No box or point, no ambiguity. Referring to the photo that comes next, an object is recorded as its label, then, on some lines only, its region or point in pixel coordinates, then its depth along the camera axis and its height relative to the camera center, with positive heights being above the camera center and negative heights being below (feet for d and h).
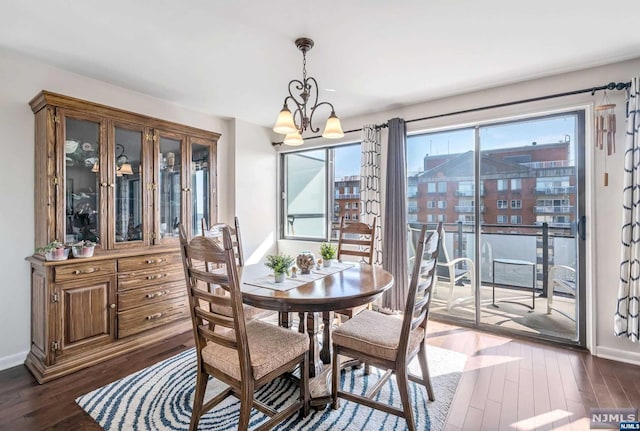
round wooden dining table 5.70 -1.55
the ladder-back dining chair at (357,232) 9.77 -0.62
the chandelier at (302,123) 7.07 +2.16
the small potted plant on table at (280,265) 6.81 -1.15
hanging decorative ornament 8.55 +2.44
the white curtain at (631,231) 8.07 -0.46
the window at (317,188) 14.39 +1.27
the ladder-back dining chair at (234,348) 4.99 -2.48
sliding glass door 9.74 -0.17
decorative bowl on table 7.68 -1.22
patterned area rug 6.09 -4.17
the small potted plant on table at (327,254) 8.61 -1.13
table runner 6.52 -1.51
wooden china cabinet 8.11 -0.39
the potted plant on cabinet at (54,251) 7.88 -0.94
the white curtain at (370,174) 12.54 +1.64
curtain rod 8.42 +3.61
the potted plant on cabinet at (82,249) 8.38 -0.94
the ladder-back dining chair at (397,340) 5.60 -2.48
